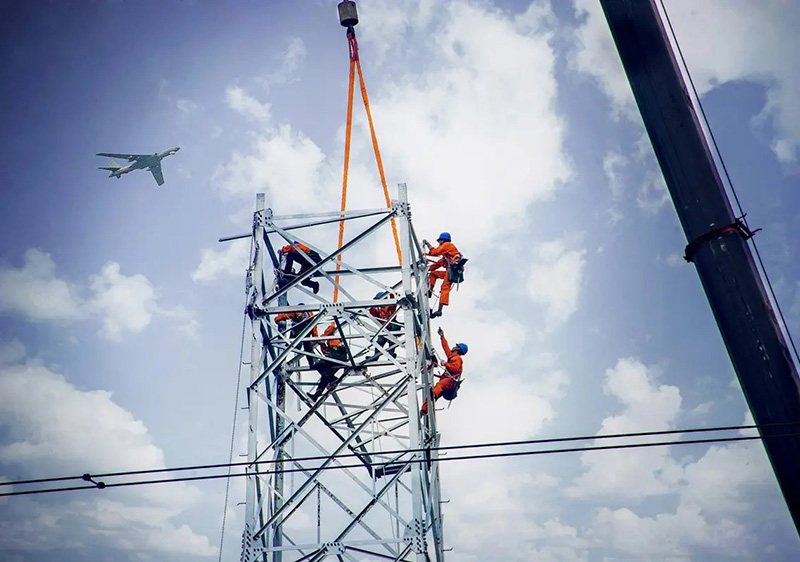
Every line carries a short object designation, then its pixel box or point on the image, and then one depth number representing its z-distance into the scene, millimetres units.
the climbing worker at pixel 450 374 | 15617
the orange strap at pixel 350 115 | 15593
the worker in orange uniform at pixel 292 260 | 14477
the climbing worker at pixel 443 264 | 15641
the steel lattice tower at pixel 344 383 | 11914
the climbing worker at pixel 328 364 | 14336
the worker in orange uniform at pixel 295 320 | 13893
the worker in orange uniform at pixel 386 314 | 14218
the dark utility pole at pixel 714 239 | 6227
